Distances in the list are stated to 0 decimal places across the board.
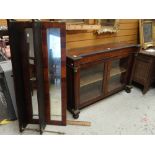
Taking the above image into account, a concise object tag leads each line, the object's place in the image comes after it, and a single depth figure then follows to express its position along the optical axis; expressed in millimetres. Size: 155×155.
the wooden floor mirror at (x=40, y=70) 1639
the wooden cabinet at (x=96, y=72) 2027
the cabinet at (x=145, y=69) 2635
